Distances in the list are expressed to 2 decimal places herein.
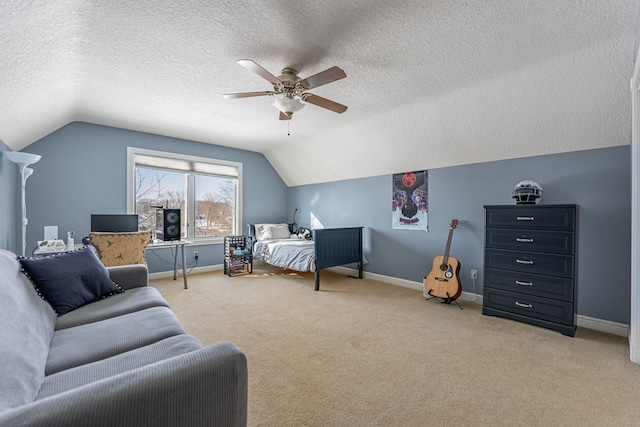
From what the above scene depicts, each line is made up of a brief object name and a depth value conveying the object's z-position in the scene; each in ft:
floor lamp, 8.73
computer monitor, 11.75
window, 14.63
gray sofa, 2.35
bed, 13.22
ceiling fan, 6.95
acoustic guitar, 10.68
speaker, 13.50
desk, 12.37
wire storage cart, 15.98
